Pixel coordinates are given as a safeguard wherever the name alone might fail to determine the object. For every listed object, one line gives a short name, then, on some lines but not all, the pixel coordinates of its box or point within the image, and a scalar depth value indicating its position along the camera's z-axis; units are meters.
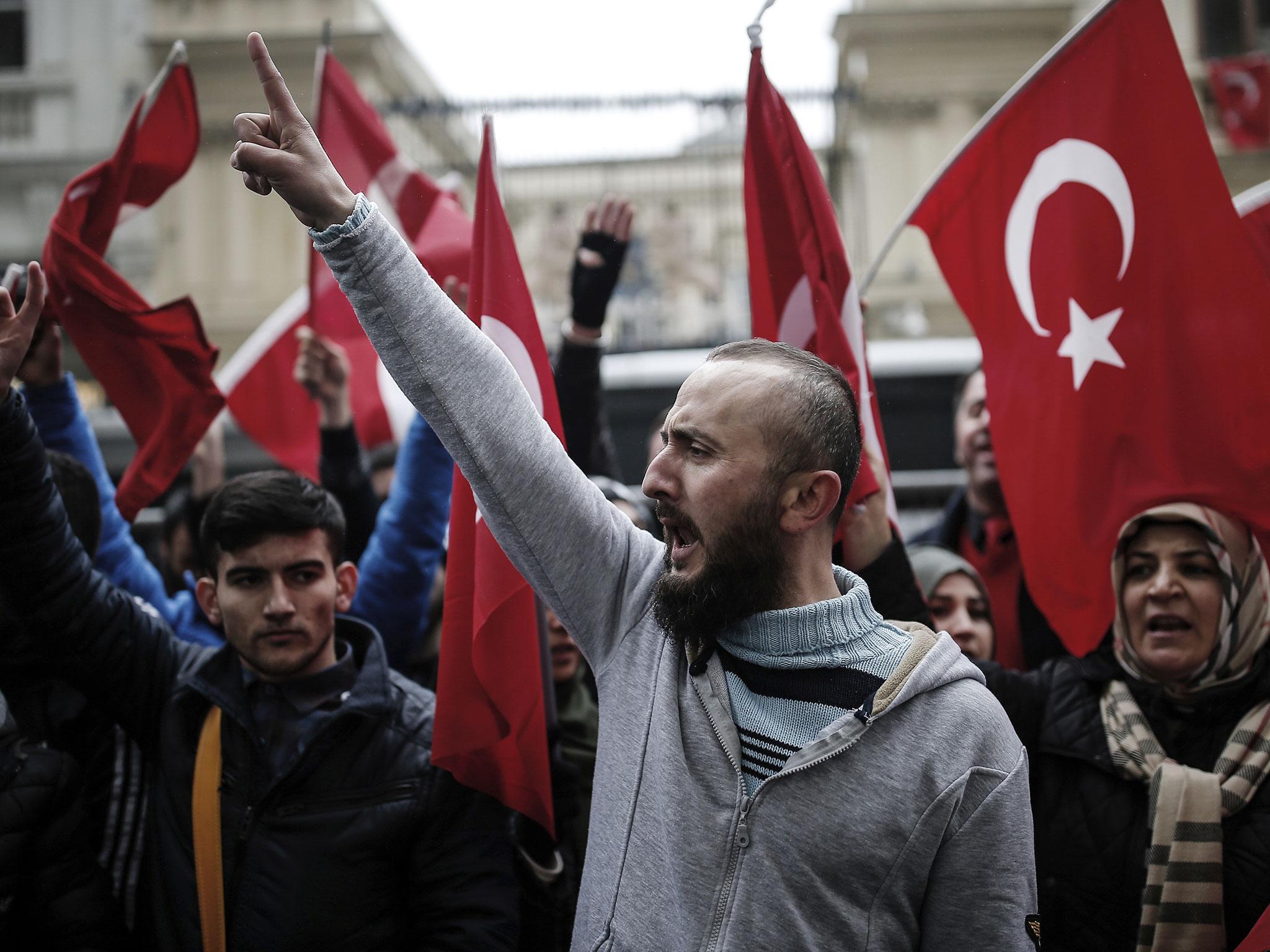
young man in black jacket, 2.24
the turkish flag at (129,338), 3.08
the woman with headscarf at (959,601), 3.13
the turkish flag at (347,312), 4.00
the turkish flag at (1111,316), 2.75
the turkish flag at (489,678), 2.35
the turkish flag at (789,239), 2.79
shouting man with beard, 1.66
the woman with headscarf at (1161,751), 2.26
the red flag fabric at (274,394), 4.41
